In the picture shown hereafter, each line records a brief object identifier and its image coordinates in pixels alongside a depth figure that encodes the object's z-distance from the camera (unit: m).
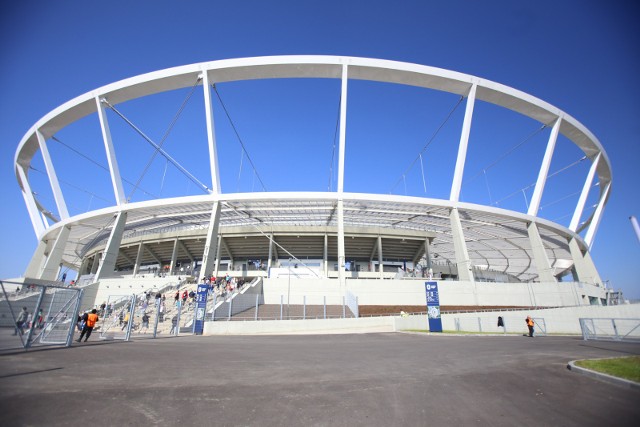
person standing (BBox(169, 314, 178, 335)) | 16.28
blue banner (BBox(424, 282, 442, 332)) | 17.08
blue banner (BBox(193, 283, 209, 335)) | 15.98
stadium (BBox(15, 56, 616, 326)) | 24.00
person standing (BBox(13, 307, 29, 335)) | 13.85
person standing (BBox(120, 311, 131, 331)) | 16.33
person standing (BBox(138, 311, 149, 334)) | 17.05
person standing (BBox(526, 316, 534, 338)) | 16.25
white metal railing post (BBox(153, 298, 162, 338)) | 13.97
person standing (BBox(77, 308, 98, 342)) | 10.72
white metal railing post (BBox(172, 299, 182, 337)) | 15.35
